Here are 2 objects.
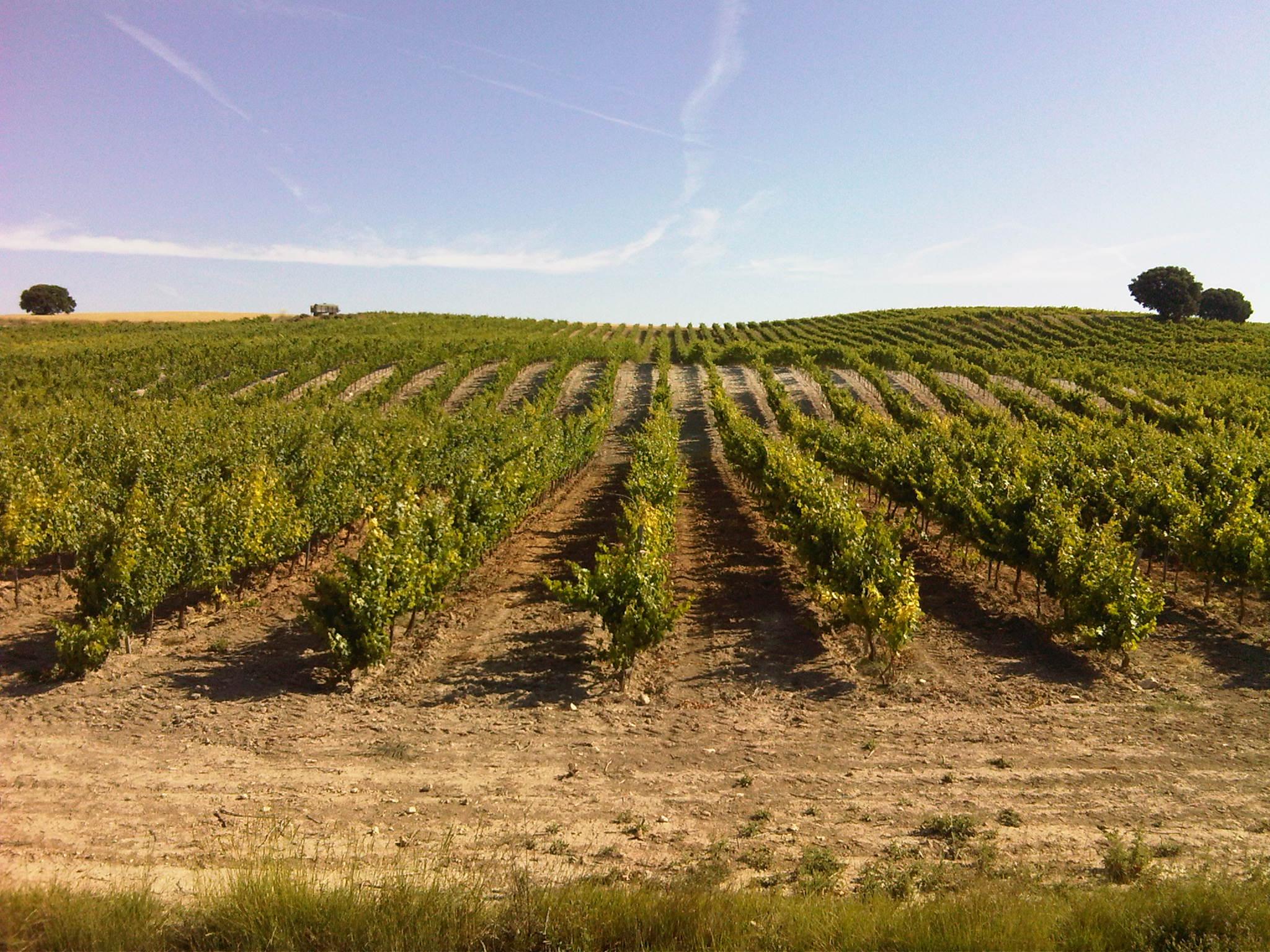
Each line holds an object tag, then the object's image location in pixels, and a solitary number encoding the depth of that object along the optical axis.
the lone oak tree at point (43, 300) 103.00
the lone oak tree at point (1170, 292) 89.50
